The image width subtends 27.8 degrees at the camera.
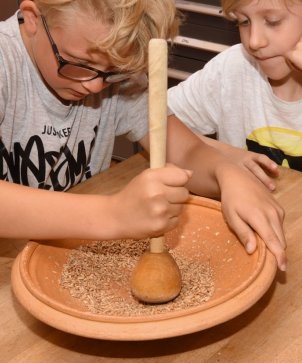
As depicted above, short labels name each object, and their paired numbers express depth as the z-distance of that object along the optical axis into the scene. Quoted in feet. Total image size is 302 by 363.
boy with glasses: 2.79
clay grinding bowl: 2.28
